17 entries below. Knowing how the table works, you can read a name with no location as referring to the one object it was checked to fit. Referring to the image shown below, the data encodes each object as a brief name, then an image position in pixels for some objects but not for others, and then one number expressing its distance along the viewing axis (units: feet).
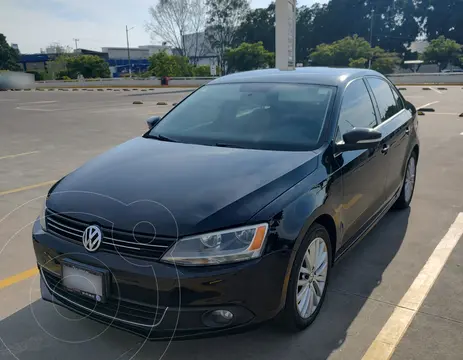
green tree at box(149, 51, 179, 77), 152.07
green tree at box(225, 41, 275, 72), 162.68
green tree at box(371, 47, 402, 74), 151.94
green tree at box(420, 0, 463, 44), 209.87
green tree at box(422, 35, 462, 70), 164.99
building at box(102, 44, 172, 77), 265.13
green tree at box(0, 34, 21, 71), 228.41
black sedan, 7.58
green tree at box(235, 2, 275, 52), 219.00
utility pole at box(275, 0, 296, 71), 47.09
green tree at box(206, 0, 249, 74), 214.07
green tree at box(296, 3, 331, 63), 230.48
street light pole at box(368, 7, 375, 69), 210.75
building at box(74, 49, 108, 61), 267.72
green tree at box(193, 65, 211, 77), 161.15
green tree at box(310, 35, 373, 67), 165.07
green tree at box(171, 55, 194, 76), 154.92
